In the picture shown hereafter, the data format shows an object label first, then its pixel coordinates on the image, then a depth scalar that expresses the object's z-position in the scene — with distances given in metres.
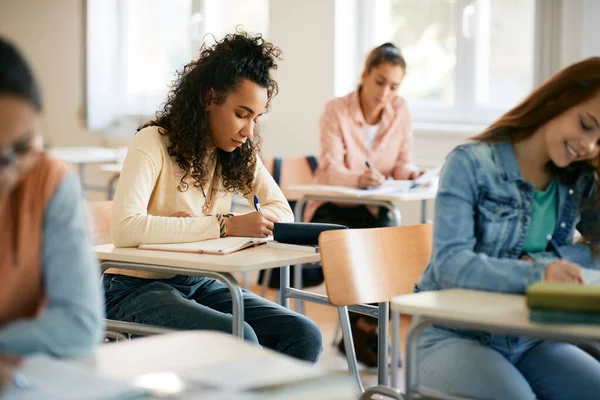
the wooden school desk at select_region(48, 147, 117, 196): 5.89
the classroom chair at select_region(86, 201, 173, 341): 3.60
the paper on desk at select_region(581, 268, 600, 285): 2.89
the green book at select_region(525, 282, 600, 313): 2.60
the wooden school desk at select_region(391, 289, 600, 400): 2.62
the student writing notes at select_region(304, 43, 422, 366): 4.82
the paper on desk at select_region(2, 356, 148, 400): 1.94
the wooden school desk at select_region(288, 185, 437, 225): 4.47
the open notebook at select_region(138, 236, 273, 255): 3.30
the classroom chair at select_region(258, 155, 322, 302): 4.91
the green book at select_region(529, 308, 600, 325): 2.61
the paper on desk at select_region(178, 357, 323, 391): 2.07
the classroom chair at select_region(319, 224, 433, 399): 3.17
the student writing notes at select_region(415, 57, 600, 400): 2.87
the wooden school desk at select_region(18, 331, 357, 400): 2.04
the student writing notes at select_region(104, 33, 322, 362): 3.37
